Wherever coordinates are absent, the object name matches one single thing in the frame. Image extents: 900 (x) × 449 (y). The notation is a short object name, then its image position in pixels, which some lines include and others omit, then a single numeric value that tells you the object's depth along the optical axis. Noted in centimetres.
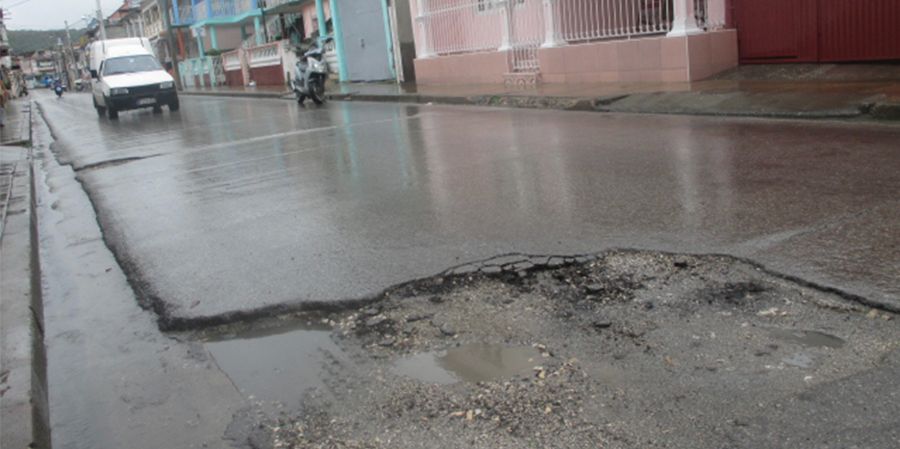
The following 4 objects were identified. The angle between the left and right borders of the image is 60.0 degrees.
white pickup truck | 2150
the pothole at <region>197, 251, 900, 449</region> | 280
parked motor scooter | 1941
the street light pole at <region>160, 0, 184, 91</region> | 4419
